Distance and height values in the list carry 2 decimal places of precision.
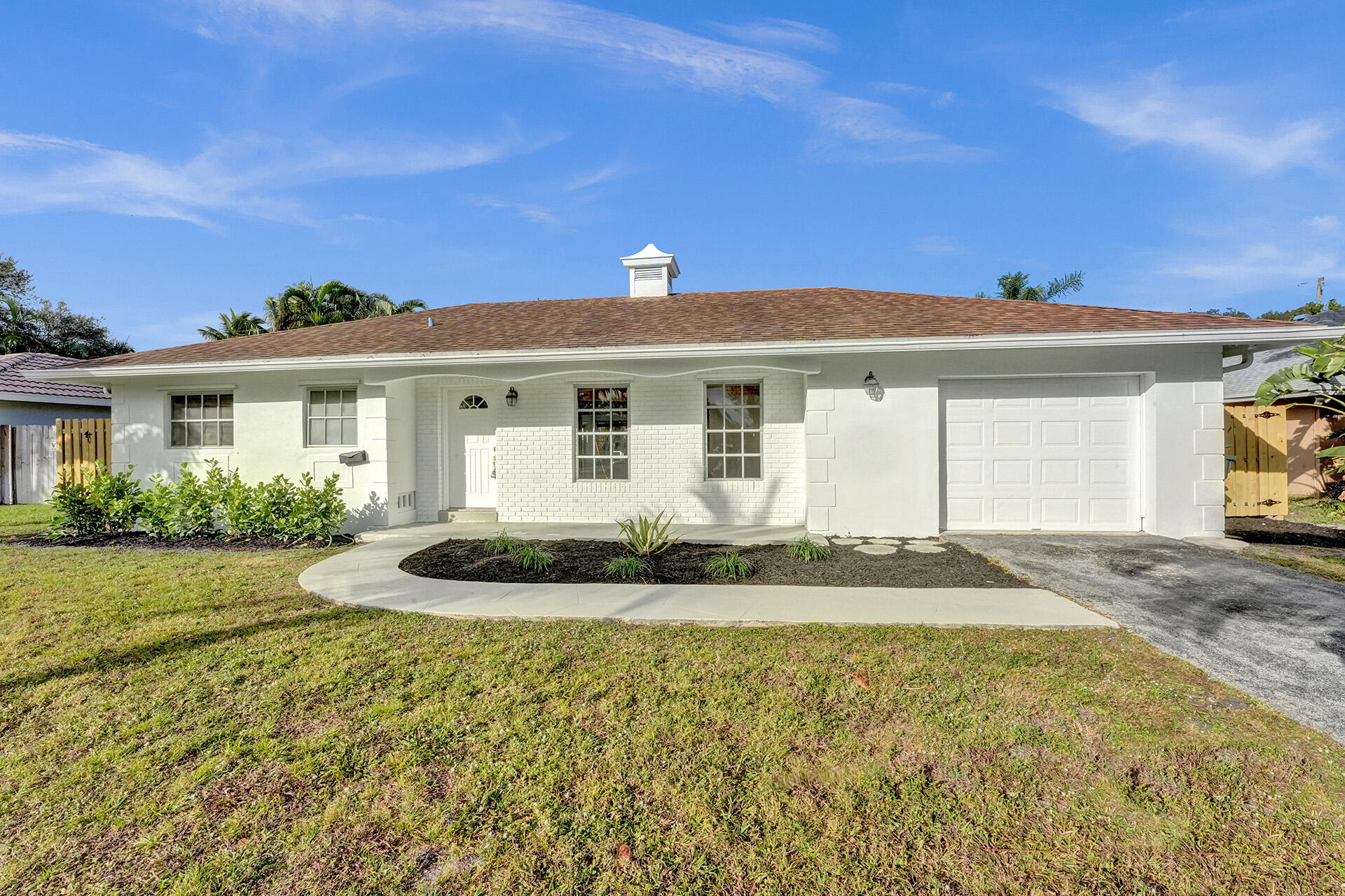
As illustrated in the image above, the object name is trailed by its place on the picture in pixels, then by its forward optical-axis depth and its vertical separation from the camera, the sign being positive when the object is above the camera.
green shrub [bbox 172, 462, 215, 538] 8.80 -0.96
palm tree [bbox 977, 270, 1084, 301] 22.02 +6.02
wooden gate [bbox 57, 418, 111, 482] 12.19 +0.01
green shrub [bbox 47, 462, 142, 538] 8.93 -0.93
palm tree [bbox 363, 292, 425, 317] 24.67 +5.84
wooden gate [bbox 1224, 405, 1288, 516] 10.16 -0.45
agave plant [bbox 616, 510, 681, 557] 7.21 -1.22
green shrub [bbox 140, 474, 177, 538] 8.82 -1.00
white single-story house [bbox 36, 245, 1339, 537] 8.03 +0.47
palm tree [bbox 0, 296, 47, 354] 25.14 +5.27
